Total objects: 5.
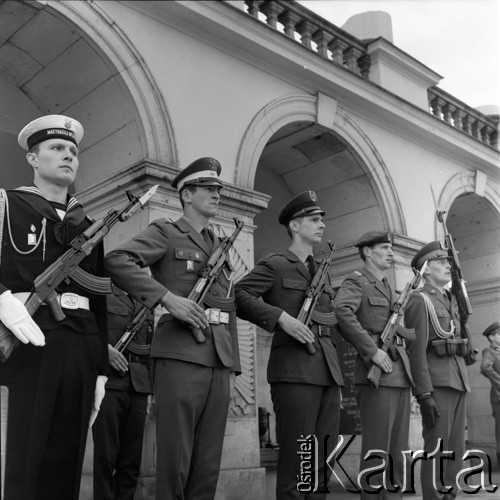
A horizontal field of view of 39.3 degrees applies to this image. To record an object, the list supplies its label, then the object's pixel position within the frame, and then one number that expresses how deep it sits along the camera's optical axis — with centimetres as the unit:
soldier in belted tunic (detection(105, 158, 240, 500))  334
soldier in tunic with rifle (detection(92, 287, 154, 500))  473
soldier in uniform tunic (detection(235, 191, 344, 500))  411
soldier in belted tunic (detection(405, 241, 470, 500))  502
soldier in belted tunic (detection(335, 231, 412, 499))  463
